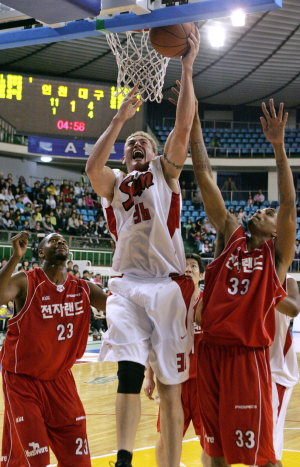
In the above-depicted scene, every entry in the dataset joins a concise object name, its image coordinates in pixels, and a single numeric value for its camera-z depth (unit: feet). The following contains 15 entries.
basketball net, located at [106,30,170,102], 17.48
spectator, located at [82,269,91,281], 49.37
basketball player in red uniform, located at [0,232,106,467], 13.21
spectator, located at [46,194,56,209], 71.31
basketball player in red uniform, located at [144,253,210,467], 14.88
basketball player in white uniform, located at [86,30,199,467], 12.14
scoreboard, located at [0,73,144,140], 75.10
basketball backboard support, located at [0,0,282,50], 12.15
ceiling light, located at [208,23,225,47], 65.72
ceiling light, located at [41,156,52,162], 82.50
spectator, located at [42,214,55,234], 63.54
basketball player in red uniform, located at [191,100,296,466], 12.01
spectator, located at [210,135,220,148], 89.20
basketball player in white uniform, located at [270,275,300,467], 13.94
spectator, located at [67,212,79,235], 68.03
